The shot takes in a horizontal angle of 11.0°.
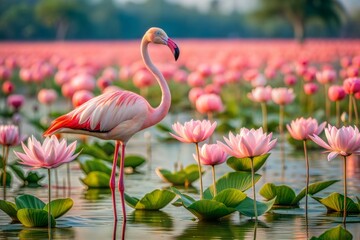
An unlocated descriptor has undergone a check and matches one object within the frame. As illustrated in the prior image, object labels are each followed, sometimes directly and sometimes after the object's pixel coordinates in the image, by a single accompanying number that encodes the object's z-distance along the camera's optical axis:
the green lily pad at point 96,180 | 17.22
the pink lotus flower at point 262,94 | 20.51
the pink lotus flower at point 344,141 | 12.98
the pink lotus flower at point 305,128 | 14.84
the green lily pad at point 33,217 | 13.55
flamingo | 14.35
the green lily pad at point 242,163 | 15.34
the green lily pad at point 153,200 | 14.74
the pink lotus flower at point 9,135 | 15.73
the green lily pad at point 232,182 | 14.89
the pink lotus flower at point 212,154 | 13.97
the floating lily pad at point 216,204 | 13.85
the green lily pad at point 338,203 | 14.43
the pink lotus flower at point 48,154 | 12.71
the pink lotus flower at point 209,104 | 18.97
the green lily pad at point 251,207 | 14.12
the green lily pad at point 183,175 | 17.53
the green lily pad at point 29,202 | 13.96
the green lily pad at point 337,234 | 12.02
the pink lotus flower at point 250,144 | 12.99
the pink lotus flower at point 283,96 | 19.96
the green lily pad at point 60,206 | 13.90
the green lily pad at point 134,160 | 19.34
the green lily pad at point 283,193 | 15.12
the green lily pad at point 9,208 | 13.90
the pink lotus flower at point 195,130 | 14.02
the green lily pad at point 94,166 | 17.67
